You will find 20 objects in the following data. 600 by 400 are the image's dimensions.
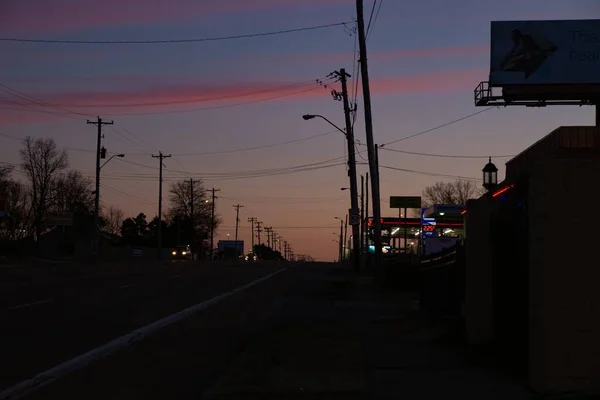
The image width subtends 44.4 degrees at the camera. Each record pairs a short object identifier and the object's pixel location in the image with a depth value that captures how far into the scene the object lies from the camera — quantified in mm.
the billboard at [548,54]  34000
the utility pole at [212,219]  130375
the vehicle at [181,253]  102375
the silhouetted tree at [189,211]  134250
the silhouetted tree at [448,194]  110000
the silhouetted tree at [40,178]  96375
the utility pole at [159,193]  86412
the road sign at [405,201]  71694
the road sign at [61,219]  71938
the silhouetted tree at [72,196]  104244
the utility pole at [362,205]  73350
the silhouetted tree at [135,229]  143250
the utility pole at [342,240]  138750
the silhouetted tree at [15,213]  97688
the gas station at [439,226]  47344
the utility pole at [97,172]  67875
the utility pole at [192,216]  132750
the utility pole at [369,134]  28500
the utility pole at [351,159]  44125
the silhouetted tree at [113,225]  155625
